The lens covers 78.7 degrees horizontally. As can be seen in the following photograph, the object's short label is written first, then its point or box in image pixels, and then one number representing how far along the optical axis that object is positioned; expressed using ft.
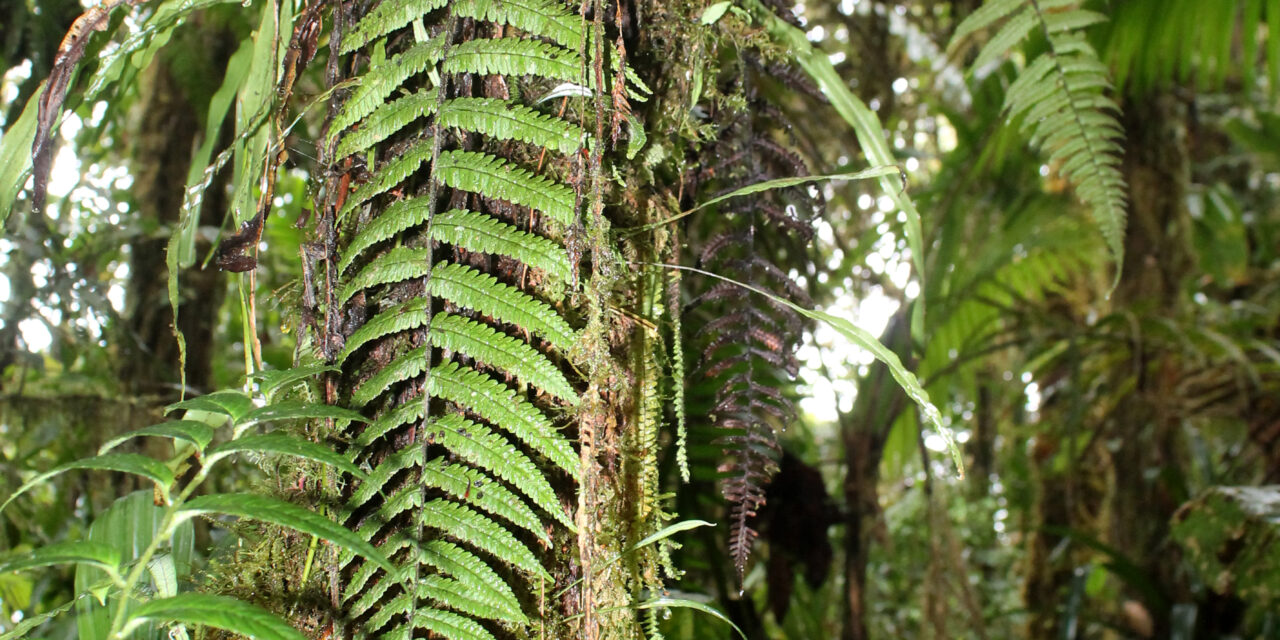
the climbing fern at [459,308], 1.97
